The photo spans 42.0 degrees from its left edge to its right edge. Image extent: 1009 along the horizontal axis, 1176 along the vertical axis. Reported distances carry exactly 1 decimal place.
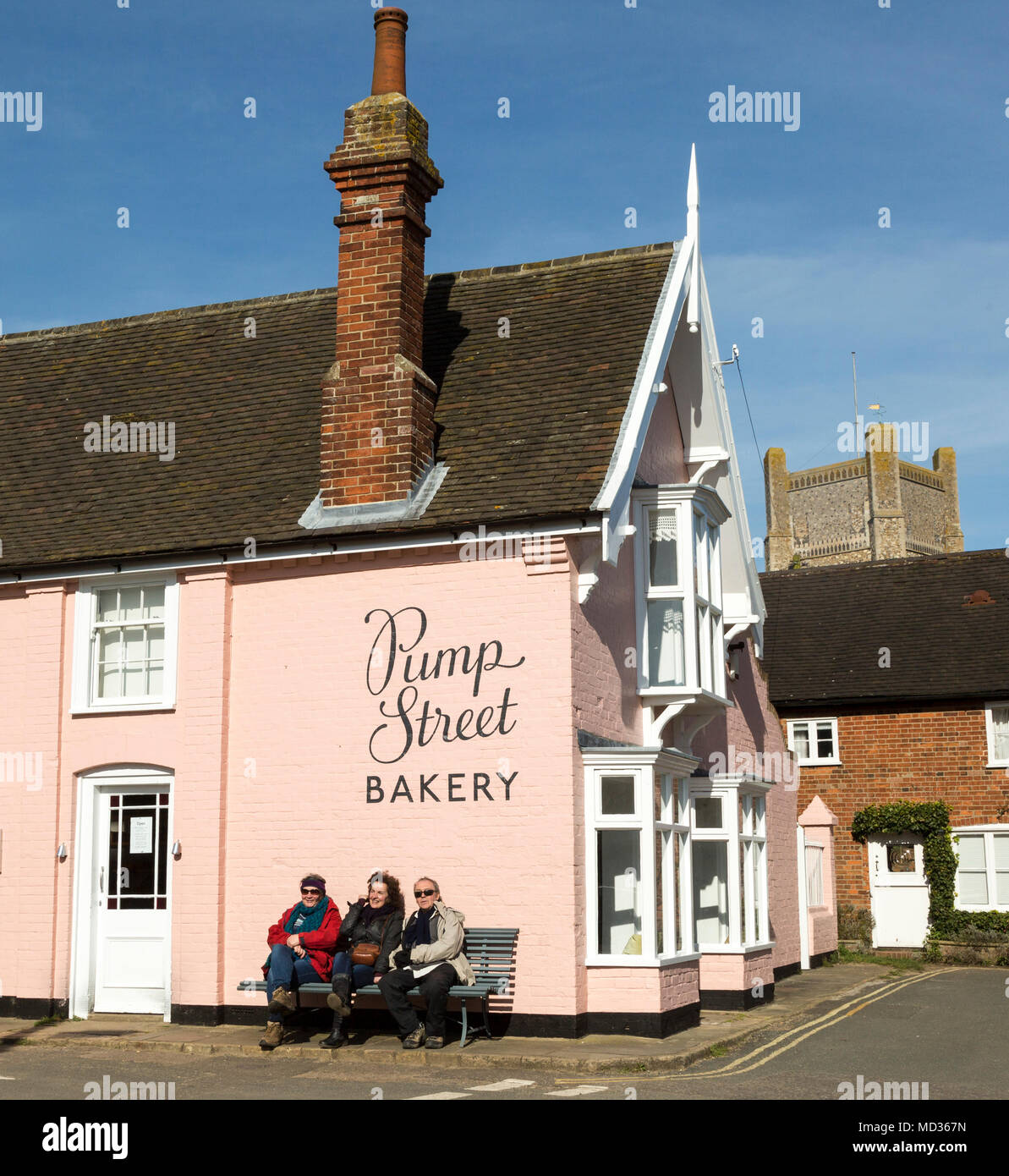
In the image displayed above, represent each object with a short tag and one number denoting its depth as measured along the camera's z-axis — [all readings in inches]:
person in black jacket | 467.8
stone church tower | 3405.5
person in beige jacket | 459.8
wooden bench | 475.2
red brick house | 1035.9
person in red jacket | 469.4
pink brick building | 509.7
